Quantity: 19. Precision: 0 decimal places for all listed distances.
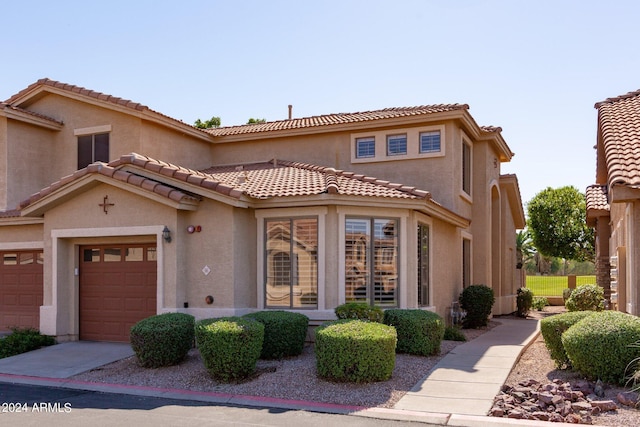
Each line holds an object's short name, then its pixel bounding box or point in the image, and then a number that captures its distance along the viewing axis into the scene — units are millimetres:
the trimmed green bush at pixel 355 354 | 10273
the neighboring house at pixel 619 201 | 10805
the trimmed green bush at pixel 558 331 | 11242
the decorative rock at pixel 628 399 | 8797
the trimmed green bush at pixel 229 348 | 10695
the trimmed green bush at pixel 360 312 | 12906
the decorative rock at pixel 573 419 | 8336
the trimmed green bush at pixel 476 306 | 18203
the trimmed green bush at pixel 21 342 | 14087
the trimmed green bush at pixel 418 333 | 12695
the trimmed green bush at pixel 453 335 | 15336
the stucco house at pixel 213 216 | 14156
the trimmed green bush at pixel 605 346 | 9607
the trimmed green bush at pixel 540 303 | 28219
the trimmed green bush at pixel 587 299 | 17094
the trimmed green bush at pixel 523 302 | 23625
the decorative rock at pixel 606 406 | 8688
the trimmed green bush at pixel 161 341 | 11906
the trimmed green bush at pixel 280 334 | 12289
